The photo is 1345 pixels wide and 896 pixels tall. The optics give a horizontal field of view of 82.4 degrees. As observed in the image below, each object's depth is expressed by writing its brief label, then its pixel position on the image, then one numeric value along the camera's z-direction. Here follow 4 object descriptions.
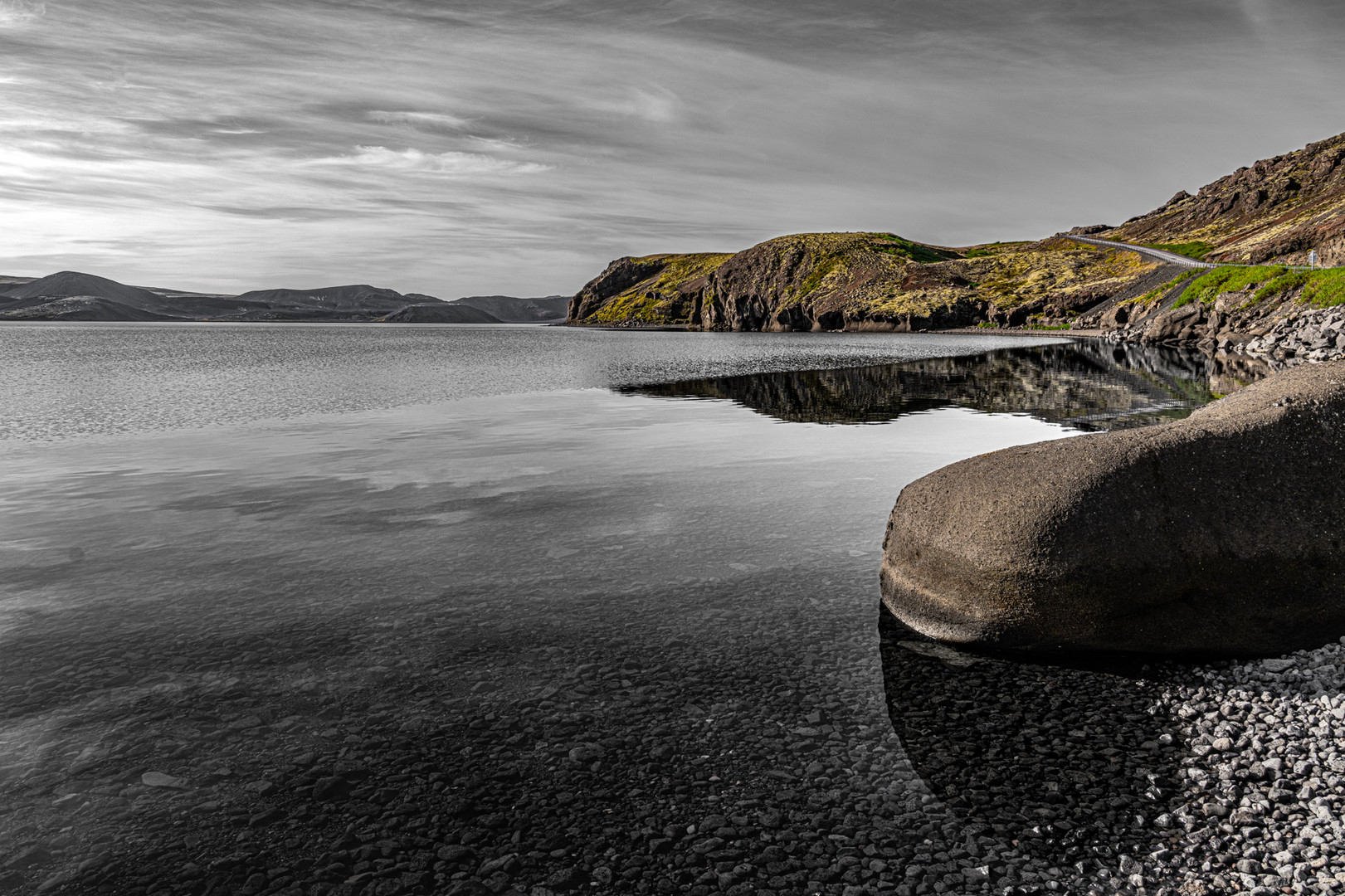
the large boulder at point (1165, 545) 9.84
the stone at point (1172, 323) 85.89
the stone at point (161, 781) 7.54
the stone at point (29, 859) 6.43
